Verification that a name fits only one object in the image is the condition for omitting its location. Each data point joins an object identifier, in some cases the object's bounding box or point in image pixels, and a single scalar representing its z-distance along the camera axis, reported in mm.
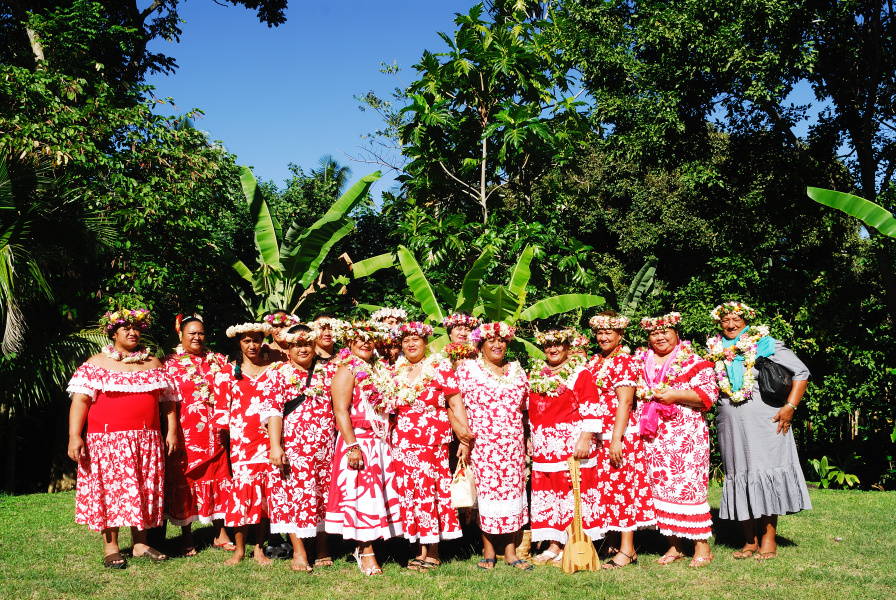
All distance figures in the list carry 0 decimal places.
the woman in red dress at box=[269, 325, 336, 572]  5461
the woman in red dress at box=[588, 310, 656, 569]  5477
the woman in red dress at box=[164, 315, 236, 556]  5930
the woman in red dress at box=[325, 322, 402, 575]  5336
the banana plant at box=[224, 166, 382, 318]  10602
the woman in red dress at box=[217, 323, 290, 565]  5500
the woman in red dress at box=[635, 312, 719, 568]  5453
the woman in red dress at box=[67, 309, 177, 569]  5469
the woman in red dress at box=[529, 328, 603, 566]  5430
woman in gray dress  5648
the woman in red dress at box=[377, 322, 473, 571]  5469
